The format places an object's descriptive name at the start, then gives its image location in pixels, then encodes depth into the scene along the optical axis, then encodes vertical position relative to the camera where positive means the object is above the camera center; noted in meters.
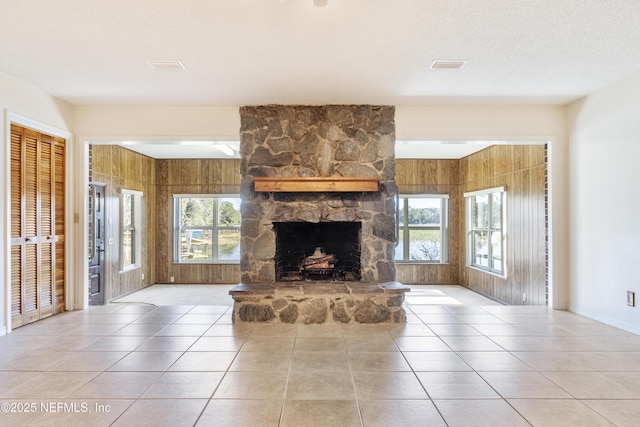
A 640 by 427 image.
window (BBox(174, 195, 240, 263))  7.86 -0.25
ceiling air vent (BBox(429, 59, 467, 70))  3.23 +1.35
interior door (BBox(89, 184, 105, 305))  5.65 -0.41
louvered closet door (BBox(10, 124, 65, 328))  3.71 -0.09
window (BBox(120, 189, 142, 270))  6.63 -0.22
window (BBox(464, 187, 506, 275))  6.34 -0.25
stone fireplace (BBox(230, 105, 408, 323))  4.40 +0.53
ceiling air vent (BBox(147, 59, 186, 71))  3.24 +1.36
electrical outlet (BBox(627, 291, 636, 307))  3.52 -0.80
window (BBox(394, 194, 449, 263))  7.88 -0.28
